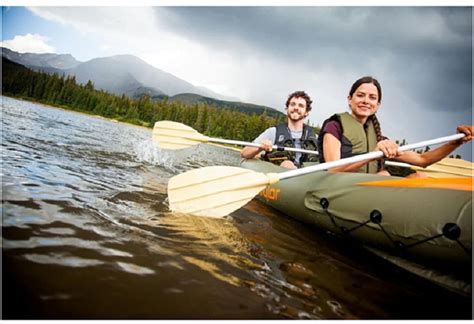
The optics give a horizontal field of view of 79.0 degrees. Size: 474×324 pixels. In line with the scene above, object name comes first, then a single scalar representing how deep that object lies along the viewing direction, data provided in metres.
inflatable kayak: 2.30
